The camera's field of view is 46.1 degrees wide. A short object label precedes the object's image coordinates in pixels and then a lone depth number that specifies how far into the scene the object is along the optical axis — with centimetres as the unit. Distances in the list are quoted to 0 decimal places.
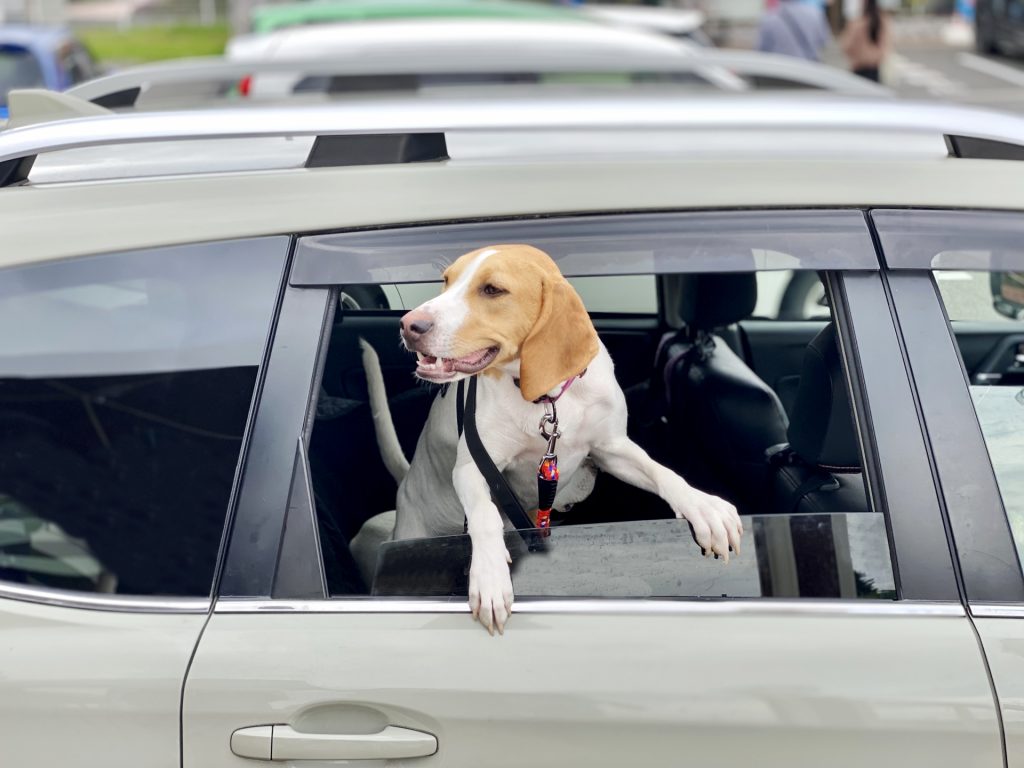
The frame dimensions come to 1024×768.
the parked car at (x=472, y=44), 566
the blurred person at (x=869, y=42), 955
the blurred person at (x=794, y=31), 897
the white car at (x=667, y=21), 965
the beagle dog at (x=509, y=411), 192
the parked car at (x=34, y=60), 744
